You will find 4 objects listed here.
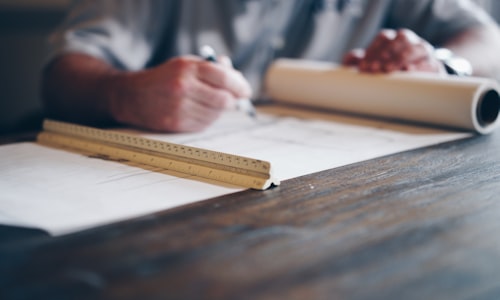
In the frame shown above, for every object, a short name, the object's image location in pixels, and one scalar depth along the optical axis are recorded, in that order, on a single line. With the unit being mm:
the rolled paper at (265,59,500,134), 1131
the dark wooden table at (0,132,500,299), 472
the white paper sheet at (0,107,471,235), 681
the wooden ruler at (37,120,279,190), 783
